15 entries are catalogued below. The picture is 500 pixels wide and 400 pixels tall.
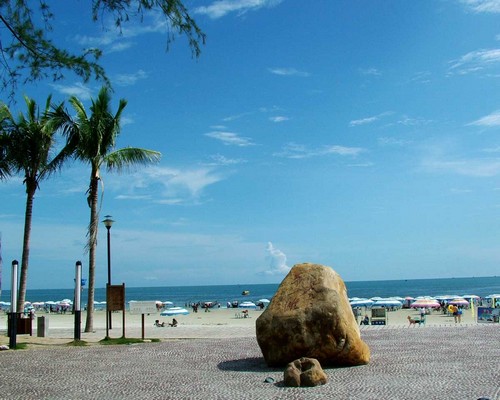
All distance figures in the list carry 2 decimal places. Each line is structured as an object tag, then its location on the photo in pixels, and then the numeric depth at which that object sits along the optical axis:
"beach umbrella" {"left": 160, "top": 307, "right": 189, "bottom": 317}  51.06
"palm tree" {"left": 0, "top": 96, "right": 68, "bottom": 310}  20.11
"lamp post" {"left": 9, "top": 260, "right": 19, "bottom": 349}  16.08
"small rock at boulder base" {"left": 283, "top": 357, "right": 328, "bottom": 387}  9.40
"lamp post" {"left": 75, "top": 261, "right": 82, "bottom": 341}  17.59
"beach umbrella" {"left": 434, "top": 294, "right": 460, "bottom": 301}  60.71
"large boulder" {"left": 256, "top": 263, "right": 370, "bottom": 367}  11.12
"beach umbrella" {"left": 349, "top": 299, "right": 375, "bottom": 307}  56.36
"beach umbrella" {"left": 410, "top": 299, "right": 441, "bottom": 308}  49.34
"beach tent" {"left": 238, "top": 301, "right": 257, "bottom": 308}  67.12
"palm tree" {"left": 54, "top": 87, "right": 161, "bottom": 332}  21.36
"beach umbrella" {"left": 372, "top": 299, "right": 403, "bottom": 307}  54.51
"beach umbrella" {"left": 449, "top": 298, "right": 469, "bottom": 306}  51.96
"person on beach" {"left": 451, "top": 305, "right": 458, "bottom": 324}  34.26
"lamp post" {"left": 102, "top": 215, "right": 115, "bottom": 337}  20.14
